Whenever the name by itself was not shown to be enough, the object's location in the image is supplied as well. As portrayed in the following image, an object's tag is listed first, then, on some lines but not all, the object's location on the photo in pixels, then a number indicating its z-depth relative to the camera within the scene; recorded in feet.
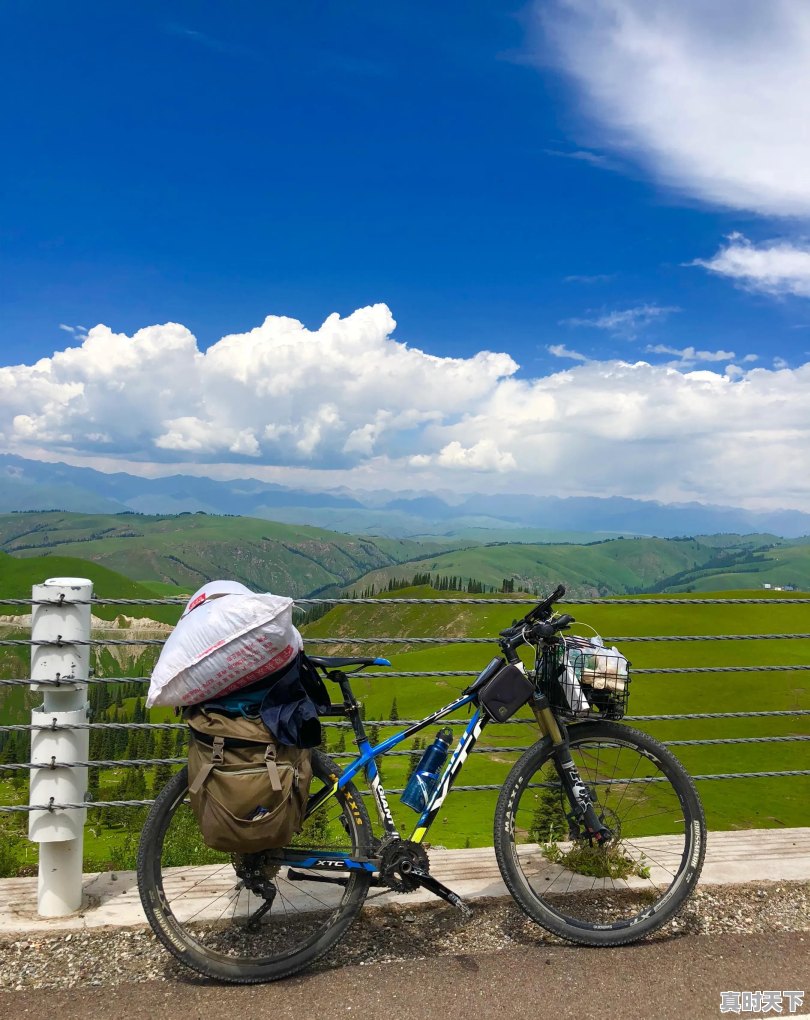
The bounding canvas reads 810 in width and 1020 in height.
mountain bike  12.46
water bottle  13.37
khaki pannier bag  11.15
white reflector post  13.74
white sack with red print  11.32
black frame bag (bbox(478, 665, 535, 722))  13.53
